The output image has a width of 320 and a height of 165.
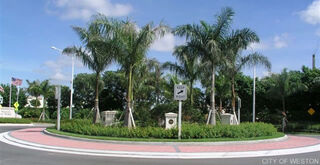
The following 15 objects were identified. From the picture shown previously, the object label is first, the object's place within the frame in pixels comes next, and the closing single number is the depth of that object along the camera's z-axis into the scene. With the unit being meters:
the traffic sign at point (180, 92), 15.21
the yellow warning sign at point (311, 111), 31.54
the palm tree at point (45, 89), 42.46
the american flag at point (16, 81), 47.31
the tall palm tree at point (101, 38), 17.16
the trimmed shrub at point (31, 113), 47.47
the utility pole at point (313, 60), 53.81
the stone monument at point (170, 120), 19.19
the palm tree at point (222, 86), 28.34
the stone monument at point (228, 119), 22.29
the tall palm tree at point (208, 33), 18.67
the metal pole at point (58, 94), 20.21
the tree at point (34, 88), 43.06
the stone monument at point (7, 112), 40.83
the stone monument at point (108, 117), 21.31
